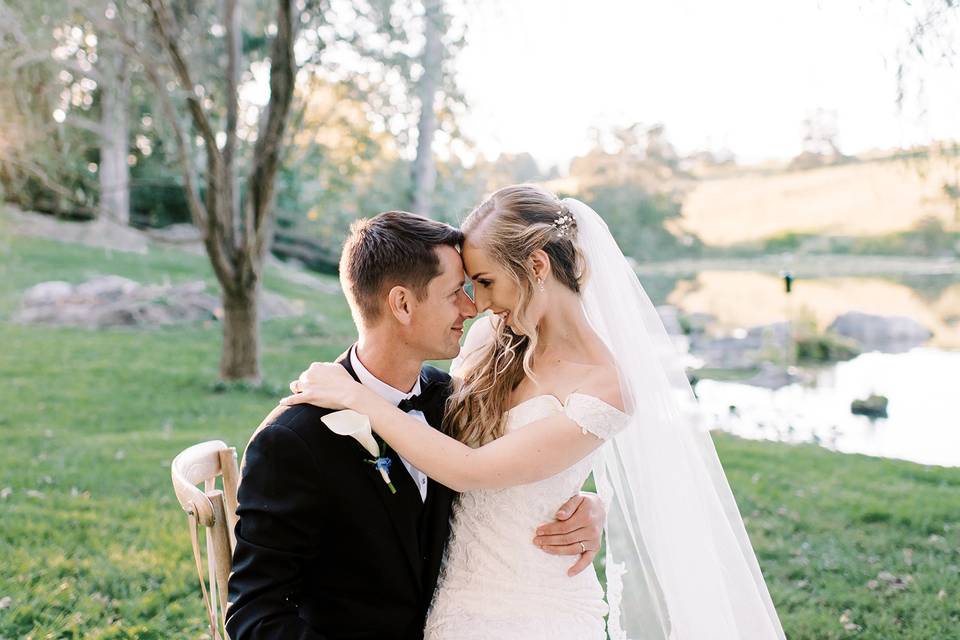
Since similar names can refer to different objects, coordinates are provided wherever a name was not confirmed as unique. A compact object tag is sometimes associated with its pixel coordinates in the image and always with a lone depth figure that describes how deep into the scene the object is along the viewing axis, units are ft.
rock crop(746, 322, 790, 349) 51.44
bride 8.05
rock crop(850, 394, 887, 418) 33.47
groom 7.05
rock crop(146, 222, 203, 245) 70.99
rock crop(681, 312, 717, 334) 59.57
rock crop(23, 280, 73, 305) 45.64
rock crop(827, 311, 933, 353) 55.93
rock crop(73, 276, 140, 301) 46.98
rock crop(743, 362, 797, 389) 40.57
